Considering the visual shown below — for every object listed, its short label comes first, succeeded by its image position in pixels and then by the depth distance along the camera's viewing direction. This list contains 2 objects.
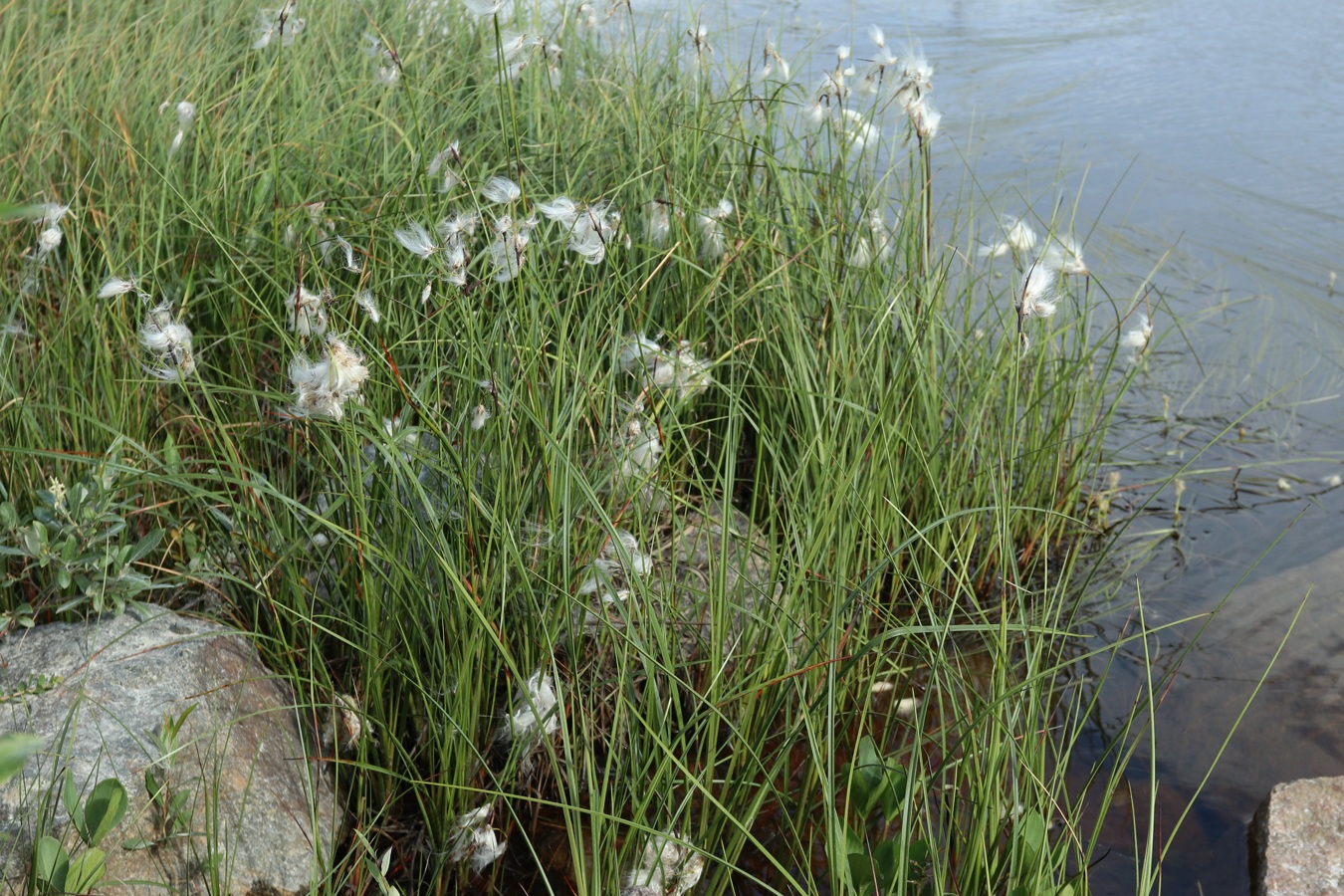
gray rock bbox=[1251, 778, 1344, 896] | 1.13
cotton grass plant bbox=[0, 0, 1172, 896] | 1.09
